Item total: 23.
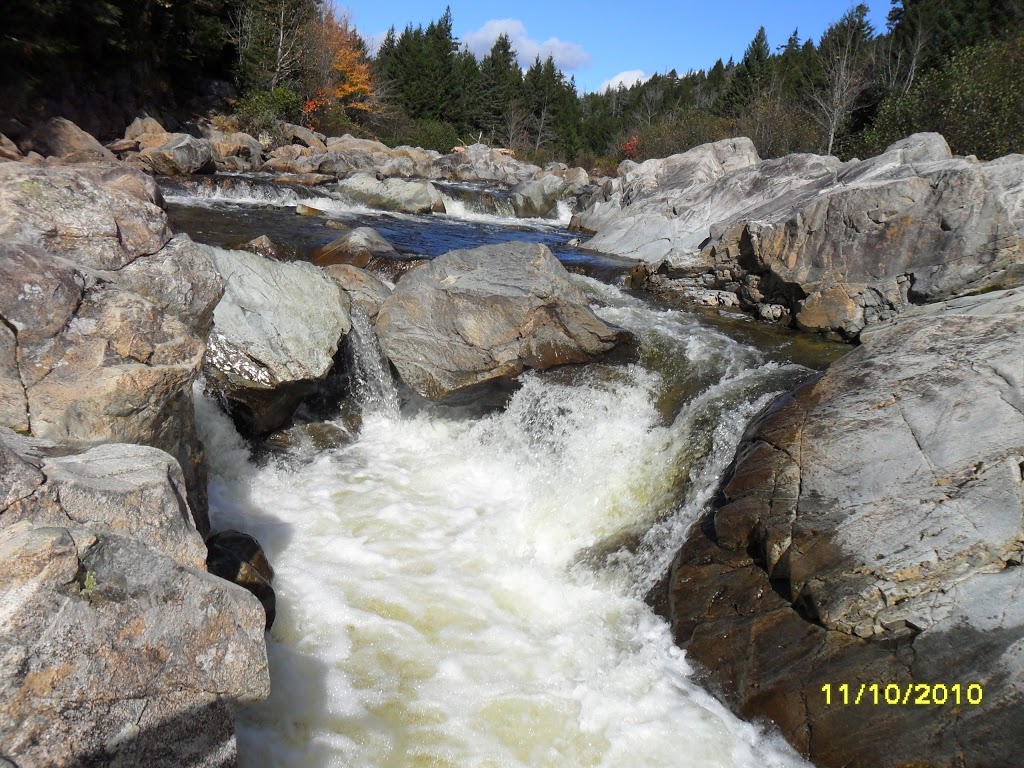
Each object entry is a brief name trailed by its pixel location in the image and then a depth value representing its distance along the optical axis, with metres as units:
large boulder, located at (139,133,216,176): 17.58
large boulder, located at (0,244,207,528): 3.40
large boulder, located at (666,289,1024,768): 3.60
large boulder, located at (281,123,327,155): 29.97
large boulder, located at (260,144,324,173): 24.14
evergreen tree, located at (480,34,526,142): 58.03
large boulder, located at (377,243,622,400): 7.37
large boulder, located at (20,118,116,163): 16.20
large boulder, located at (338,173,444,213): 19.20
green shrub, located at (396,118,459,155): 45.72
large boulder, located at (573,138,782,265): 13.22
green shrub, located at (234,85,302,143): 28.48
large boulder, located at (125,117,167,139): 21.31
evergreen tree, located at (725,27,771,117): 42.12
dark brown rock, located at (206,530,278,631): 4.30
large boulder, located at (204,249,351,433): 6.46
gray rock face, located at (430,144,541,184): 33.56
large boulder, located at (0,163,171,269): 3.84
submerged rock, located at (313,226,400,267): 10.46
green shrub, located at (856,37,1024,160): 15.08
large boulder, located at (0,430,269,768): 2.08
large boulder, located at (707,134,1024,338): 7.83
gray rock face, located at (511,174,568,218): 23.73
